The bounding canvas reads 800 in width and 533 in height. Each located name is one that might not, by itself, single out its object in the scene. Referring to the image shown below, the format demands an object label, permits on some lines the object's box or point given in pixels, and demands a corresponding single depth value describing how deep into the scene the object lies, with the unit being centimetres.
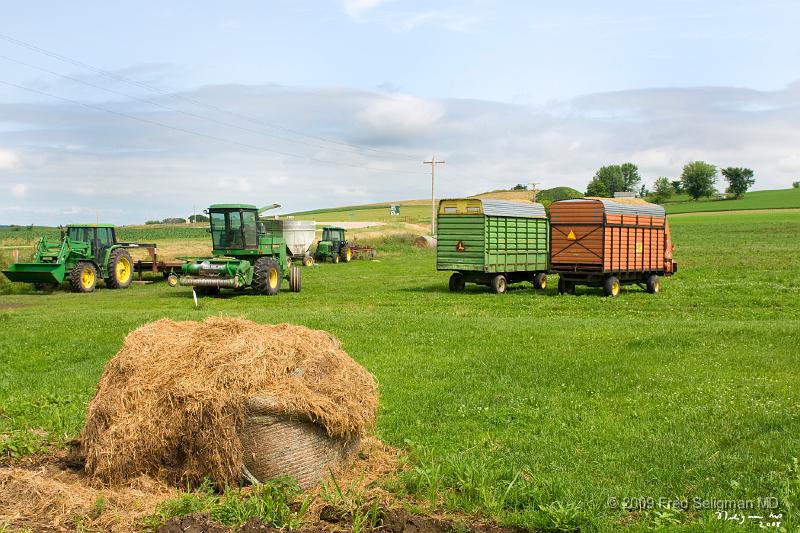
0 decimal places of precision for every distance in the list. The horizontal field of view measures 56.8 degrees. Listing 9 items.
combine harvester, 2409
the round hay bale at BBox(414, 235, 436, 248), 5691
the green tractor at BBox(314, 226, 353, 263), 4478
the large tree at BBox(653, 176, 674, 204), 12505
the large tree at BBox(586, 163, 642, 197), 12912
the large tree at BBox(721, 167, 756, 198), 12725
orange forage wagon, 2262
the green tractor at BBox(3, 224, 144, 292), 2656
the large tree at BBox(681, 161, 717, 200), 12550
